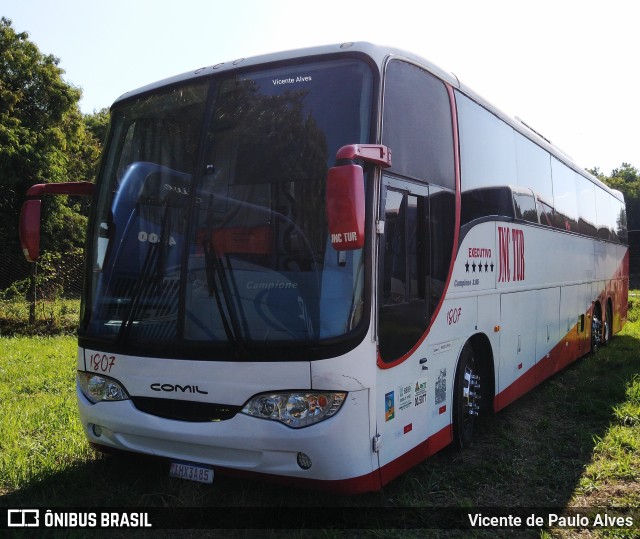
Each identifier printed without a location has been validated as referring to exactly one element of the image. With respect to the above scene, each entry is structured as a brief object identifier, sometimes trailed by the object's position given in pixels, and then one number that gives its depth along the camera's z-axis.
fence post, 14.66
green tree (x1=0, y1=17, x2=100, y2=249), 22.61
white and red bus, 3.92
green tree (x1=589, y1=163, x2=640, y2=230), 64.84
